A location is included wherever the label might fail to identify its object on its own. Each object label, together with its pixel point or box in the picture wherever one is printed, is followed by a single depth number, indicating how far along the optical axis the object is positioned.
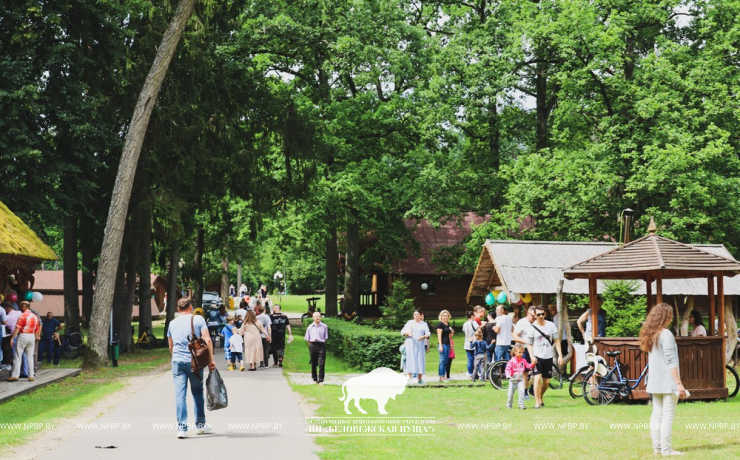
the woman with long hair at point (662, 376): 9.96
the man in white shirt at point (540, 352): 14.96
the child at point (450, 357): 21.02
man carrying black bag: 11.33
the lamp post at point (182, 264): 54.38
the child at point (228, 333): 23.39
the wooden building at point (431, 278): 51.41
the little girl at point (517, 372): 14.64
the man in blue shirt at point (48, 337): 24.58
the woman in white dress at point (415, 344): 19.59
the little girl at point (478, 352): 21.05
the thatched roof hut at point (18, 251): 20.83
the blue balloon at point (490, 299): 26.74
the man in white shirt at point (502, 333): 18.70
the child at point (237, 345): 23.05
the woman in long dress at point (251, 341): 22.95
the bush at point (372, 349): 22.09
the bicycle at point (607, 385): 15.91
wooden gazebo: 16.56
